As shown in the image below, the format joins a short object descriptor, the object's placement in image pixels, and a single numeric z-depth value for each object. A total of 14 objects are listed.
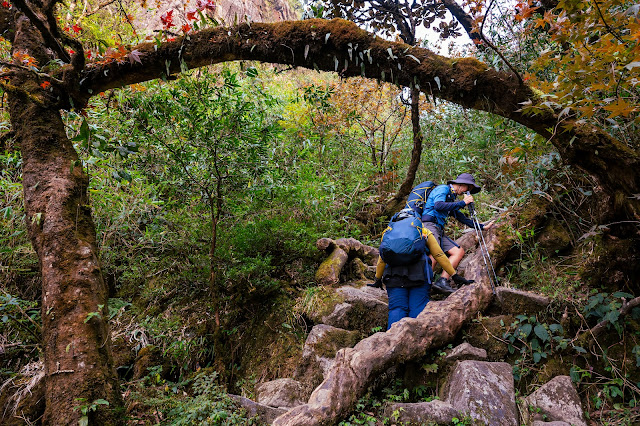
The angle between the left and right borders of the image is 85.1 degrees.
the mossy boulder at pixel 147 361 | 4.24
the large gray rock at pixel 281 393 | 3.39
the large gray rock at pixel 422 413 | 2.70
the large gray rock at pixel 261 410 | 3.00
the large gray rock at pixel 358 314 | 4.33
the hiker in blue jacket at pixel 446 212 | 4.73
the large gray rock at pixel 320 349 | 3.72
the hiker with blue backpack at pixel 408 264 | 4.05
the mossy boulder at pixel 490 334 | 3.55
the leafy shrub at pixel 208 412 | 2.84
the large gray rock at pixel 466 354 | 3.36
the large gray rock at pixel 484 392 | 2.71
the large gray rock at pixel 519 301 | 3.70
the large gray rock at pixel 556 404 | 2.82
